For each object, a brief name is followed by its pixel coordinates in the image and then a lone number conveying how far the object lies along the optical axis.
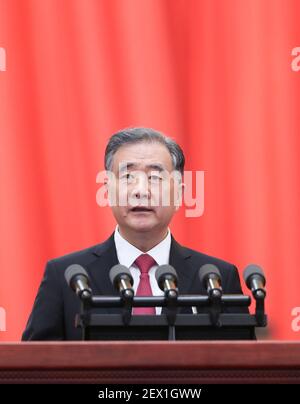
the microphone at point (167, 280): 6.66
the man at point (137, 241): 7.20
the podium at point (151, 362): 6.45
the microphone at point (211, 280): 6.68
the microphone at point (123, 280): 6.65
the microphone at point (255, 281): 6.69
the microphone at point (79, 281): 6.65
